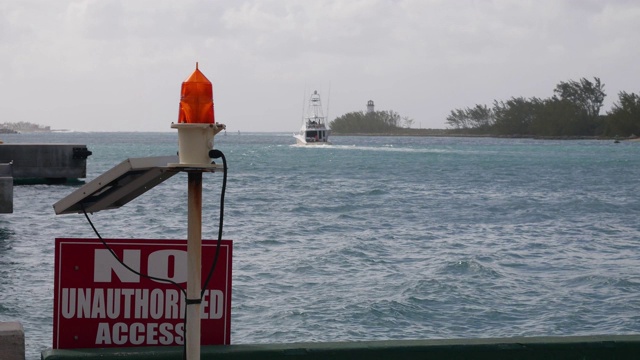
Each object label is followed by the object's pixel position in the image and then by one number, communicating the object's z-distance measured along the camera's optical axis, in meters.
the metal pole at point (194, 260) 8.02
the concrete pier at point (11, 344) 9.13
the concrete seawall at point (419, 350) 9.70
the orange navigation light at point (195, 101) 7.78
